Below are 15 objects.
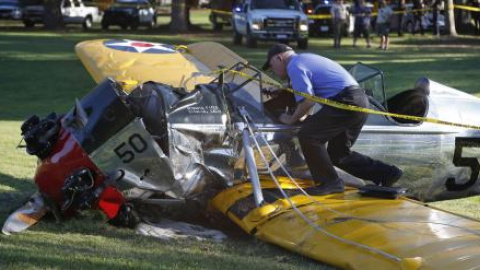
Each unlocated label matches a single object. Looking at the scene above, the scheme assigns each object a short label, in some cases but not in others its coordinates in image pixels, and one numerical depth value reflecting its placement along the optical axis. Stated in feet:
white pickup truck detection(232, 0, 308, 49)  100.22
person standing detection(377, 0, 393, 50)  97.50
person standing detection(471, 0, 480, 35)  127.44
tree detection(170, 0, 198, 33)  134.00
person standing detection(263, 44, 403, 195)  24.16
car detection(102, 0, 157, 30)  142.61
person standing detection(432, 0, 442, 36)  122.21
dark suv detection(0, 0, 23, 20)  150.41
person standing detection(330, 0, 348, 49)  99.76
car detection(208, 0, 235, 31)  143.84
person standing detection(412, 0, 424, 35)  128.07
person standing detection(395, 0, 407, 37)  124.36
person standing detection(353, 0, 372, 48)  103.55
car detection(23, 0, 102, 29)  143.64
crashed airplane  21.08
